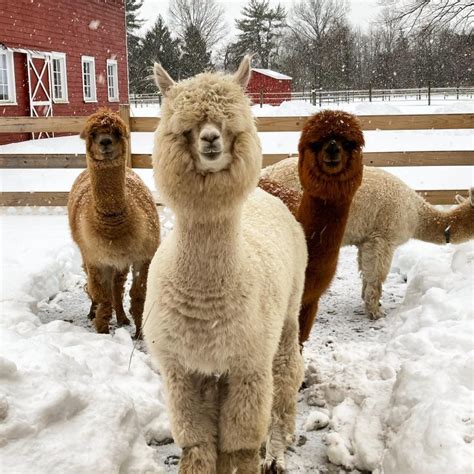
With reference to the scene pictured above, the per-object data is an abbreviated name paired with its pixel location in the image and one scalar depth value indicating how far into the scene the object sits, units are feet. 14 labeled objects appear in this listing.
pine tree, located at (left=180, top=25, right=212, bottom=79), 107.04
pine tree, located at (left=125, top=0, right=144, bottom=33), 146.11
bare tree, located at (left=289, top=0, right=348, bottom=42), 158.71
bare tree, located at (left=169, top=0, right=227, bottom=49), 148.87
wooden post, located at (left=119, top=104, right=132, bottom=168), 27.73
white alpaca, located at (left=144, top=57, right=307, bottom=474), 7.23
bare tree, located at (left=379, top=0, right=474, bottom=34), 56.59
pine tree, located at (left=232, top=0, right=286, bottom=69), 144.25
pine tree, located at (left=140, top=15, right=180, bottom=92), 116.06
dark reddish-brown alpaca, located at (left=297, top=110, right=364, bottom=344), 11.95
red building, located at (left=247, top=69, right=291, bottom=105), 118.42
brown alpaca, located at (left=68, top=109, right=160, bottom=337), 14.66
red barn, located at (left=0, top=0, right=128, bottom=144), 52.95
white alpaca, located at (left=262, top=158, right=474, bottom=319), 18.11
